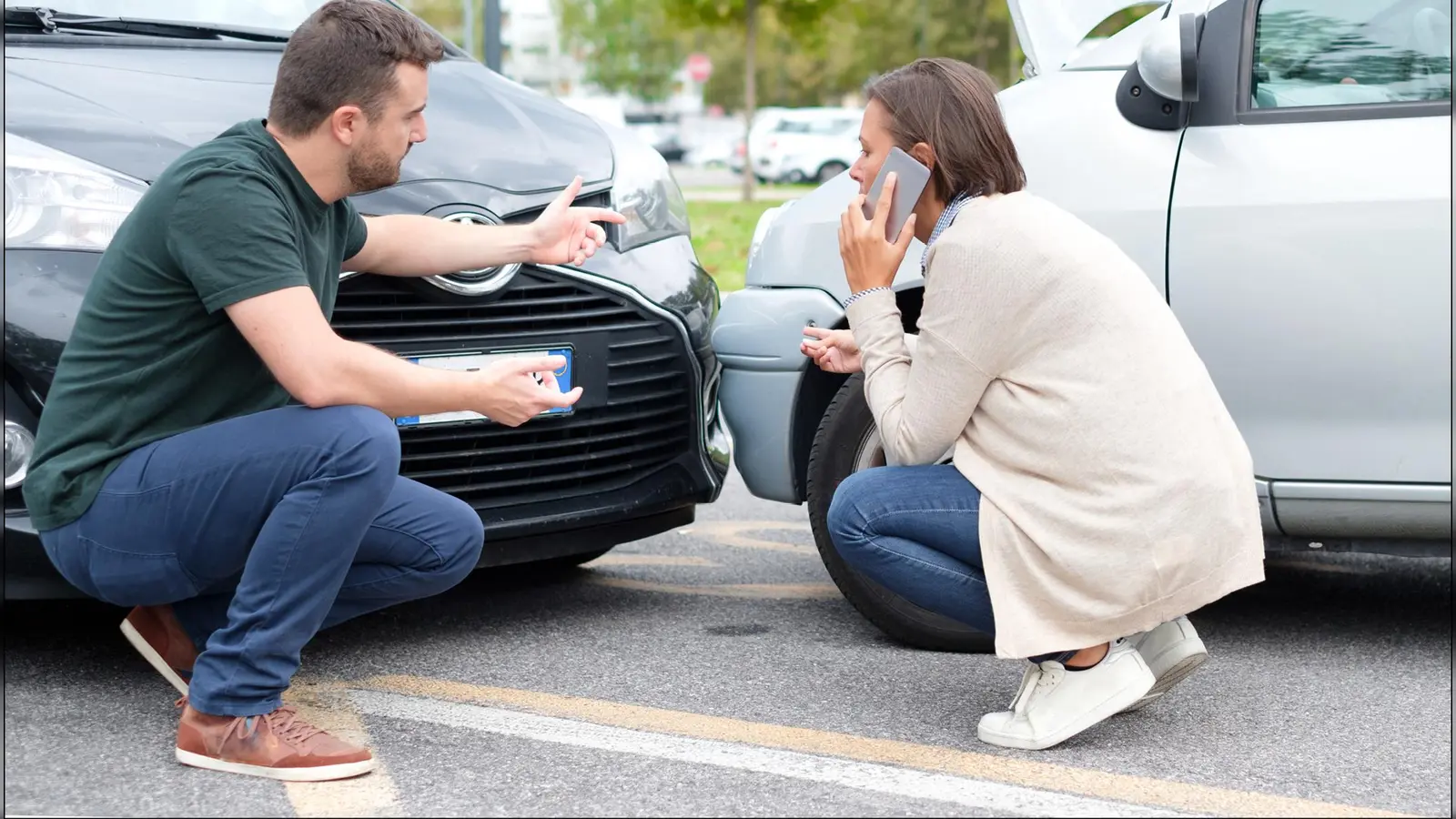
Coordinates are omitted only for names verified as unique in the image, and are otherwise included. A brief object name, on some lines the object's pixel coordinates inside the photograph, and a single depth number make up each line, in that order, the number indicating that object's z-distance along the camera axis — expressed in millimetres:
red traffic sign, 42844
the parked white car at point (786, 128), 34500
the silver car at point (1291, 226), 3068
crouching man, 2498
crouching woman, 2613
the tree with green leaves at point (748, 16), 22641
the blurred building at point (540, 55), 46809
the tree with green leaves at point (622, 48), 50469
